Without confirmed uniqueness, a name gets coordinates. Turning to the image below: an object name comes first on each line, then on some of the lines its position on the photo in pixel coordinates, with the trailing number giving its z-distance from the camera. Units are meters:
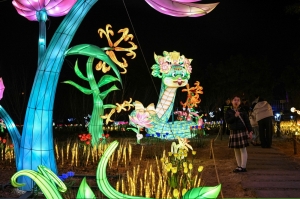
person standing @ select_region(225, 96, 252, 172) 4.72
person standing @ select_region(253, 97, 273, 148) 7.60
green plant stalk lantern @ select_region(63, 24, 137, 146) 7.72
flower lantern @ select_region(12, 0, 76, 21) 4.26
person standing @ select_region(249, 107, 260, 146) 8.38
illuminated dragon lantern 9.85
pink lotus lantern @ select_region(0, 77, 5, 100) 5.10
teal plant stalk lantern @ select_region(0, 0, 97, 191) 3.98
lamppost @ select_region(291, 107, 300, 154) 7.15
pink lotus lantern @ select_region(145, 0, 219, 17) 4.11
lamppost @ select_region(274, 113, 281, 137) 11.30
